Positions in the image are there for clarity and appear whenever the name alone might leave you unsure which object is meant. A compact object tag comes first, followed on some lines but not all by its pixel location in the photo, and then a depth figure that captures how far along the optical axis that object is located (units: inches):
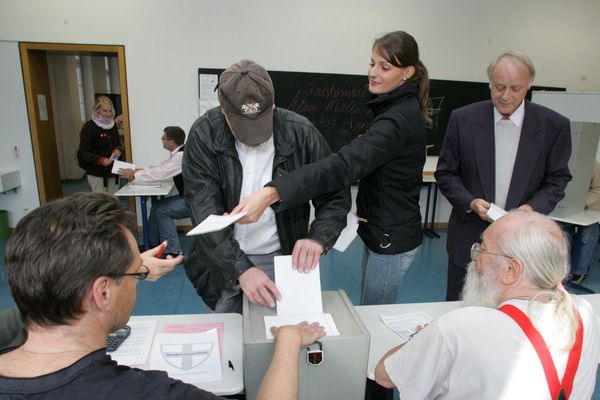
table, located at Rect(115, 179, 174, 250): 162.9
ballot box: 45.3
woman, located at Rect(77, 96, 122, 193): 190.9
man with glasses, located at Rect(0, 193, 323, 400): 28.8
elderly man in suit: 75.9
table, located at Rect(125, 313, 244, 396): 50.0
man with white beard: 35.1
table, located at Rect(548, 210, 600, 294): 142.0
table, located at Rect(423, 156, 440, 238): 211.0
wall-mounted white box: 175.6
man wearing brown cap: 53.7
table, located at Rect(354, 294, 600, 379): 58.2
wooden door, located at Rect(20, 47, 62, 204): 178.4
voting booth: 124.4
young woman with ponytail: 55.4
